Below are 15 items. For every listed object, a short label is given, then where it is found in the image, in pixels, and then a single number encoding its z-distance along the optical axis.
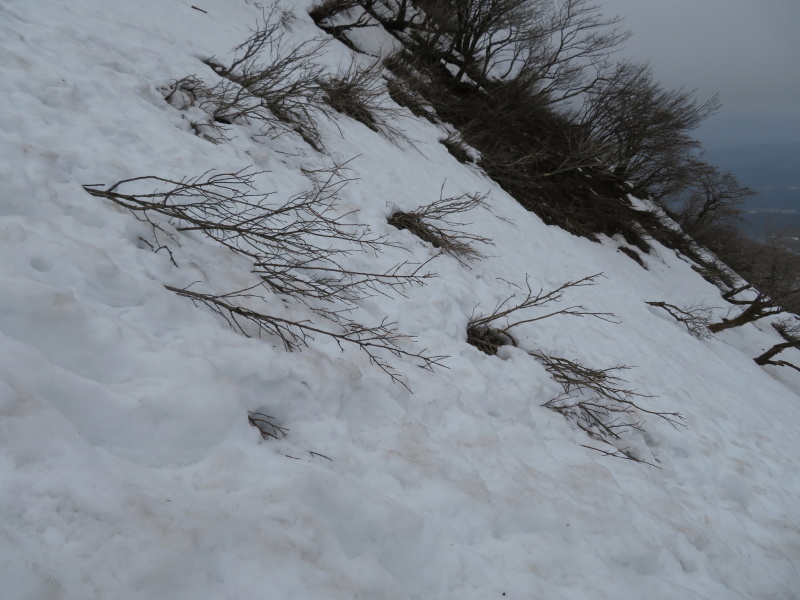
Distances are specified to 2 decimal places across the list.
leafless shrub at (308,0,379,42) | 8.50
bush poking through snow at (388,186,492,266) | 4.59
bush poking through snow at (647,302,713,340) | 7.43
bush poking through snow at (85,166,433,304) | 2.17
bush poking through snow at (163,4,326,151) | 3.79
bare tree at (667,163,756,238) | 17.72
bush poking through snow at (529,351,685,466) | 3.11
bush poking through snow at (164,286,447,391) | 1.92
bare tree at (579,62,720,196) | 11.77
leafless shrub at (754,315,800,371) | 9.20
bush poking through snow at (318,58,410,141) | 6.14
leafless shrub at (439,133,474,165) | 8.08
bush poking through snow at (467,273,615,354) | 3.51
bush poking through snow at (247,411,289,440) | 1.65
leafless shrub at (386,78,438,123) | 8.08
